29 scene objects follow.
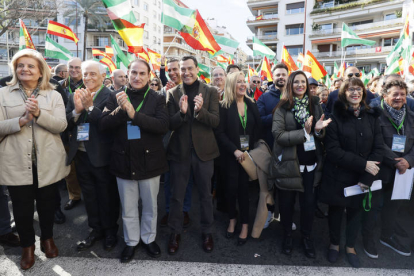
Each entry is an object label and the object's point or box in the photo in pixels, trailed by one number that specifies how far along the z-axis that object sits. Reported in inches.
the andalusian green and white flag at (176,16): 231.0
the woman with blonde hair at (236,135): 131.0
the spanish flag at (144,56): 370.3
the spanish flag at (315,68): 379.6
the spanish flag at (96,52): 498.7
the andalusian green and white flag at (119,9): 191.3
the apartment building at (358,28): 1224.8
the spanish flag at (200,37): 236.7
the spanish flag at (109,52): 509.4
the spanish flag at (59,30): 347.3
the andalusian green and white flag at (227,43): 313.6
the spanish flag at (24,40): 249.3
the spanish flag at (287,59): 391.9
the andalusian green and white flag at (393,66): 298.2
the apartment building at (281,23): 1446.9
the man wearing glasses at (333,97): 171.3
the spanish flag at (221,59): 548.0
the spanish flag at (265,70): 419.4
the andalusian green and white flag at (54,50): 336.8
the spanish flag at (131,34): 204.0
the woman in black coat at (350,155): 110.3
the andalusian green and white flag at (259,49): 387.9
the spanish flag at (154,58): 420.7
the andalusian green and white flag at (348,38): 423.8
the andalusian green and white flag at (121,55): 300.5
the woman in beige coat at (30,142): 104.9
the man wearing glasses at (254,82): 243.8
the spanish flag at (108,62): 458.4
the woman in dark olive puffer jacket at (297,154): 118.0
